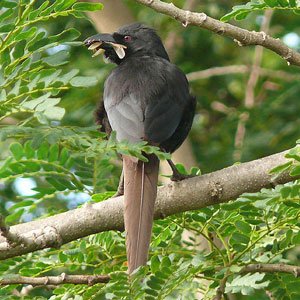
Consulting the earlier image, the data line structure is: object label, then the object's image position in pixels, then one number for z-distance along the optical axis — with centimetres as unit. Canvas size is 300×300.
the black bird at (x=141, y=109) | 645
